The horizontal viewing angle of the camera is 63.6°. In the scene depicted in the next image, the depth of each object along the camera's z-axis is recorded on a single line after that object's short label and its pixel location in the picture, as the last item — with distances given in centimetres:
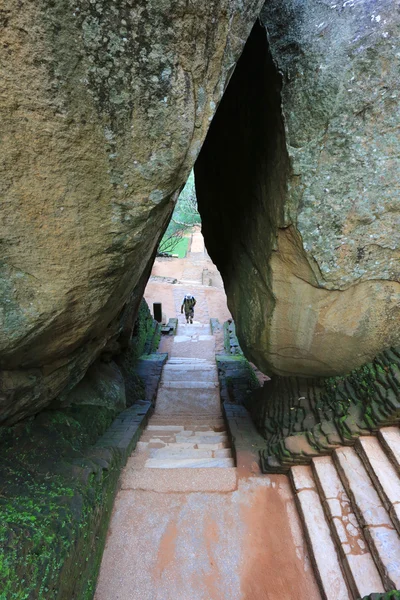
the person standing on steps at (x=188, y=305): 1262
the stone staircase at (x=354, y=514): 254
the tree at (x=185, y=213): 2298
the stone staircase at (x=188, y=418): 419
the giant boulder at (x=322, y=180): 276
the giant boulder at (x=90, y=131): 178
